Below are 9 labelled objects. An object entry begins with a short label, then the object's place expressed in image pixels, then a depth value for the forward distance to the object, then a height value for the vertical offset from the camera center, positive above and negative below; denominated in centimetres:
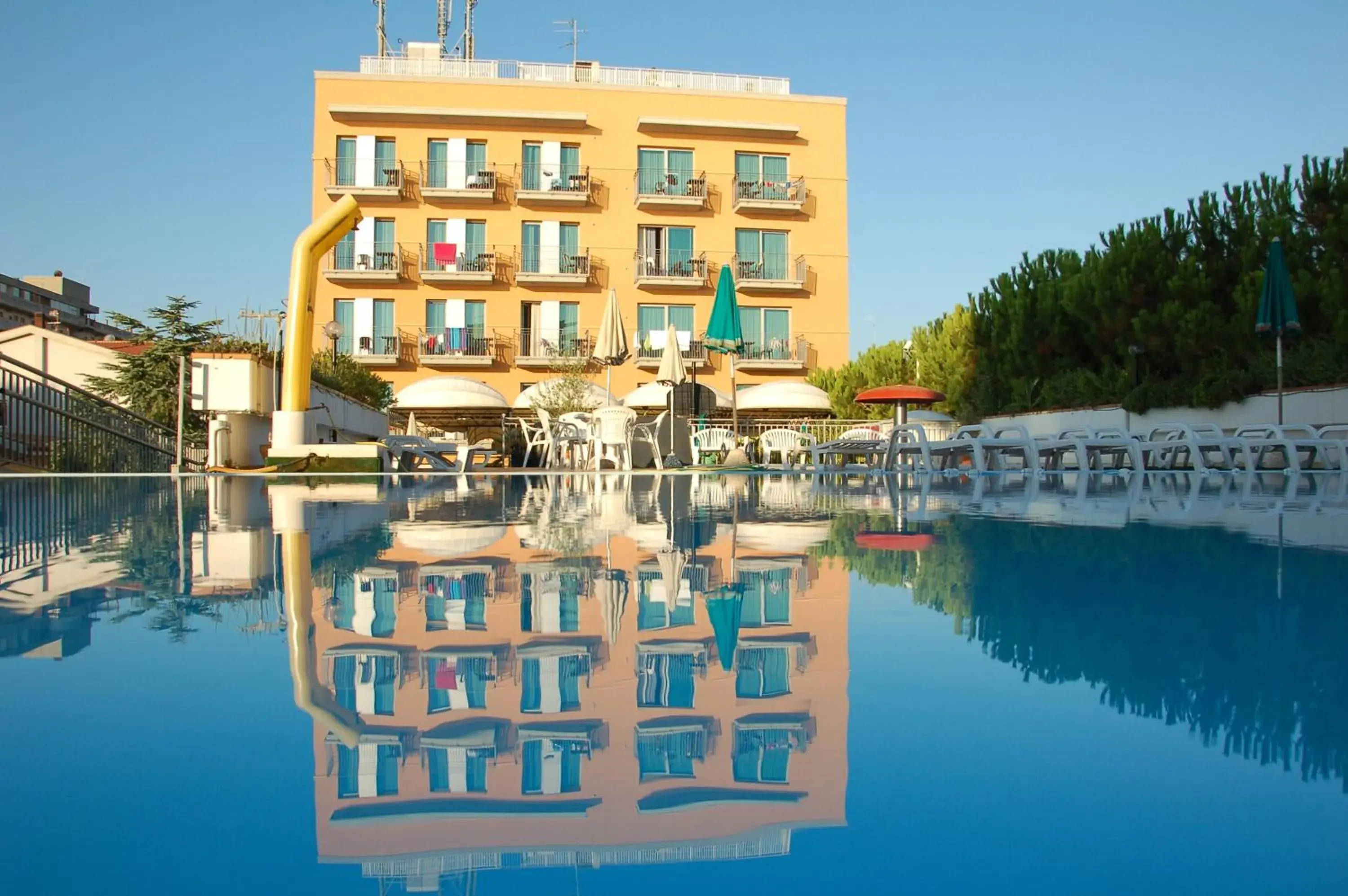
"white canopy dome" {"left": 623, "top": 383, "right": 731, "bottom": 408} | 2156 +140
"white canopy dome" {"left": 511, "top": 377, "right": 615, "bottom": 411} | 2112 +144
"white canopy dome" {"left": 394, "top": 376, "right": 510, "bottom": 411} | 1989 +139
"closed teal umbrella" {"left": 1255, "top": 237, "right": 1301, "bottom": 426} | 1041 +161
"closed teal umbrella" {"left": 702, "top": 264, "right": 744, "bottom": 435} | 1639 +224
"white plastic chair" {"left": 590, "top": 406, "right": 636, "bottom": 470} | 1312 +44
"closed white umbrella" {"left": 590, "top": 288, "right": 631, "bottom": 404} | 1831 +229
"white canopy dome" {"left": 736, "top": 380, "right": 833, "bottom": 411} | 2256 +140
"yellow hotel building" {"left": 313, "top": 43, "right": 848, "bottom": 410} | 2736 +707
